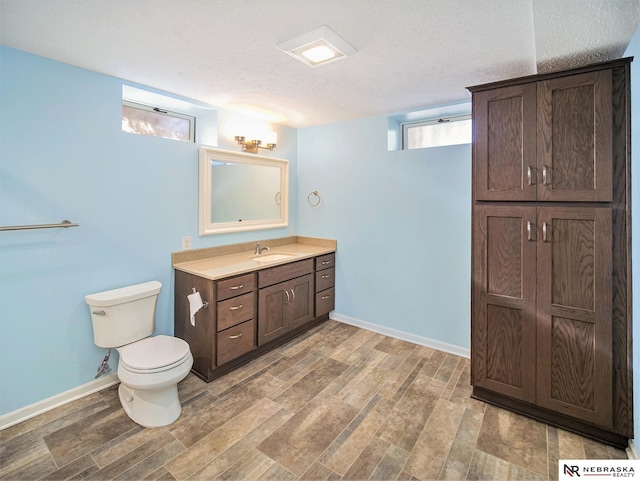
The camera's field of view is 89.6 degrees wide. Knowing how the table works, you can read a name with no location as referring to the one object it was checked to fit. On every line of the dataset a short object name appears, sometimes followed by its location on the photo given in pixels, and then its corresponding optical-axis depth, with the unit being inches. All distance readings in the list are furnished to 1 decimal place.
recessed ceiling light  67.9
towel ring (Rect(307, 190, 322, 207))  151.8
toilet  77.6
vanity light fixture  127.6
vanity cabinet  97.7
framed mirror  117.6
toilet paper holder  96.3
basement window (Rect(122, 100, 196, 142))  102.7
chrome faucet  132.9
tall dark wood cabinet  69.5
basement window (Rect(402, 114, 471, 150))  119.1
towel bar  74.3
